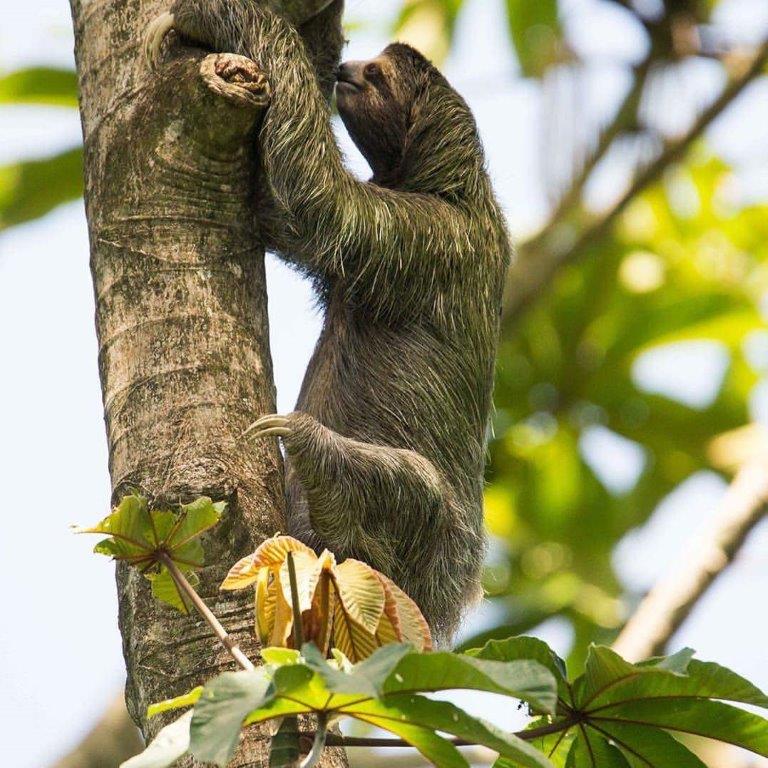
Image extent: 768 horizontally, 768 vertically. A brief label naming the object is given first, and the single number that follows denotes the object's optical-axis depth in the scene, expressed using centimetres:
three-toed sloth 1020
